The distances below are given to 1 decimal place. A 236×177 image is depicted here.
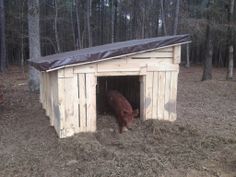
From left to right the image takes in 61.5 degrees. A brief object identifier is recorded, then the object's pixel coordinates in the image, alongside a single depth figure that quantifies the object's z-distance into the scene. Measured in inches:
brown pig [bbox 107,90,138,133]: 165.0
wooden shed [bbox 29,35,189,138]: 147.7
